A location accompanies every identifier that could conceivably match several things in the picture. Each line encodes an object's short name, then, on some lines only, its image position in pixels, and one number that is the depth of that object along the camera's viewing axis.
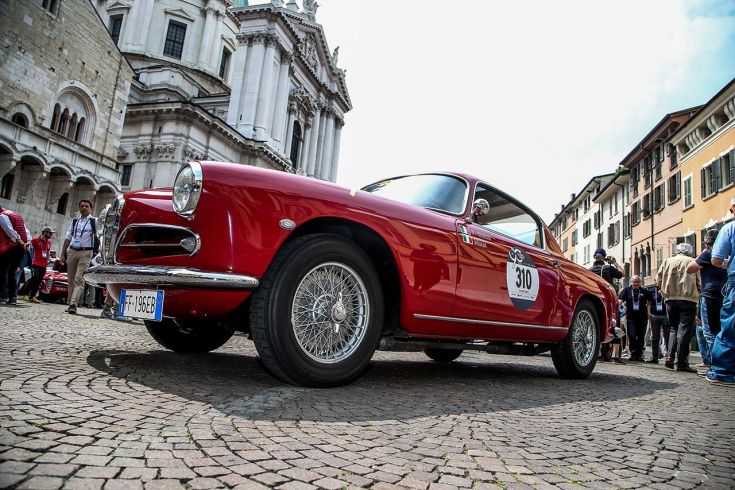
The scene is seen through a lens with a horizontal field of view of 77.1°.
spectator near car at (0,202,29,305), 7.63
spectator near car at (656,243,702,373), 6.70
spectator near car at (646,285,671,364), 8.91
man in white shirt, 7.38
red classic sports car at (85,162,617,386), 2.43
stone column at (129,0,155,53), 40.19
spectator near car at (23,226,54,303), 10.23
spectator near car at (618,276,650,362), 8.98
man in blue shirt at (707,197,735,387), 4.49
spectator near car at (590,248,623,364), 8.40
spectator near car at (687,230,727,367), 5.54
